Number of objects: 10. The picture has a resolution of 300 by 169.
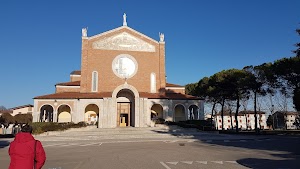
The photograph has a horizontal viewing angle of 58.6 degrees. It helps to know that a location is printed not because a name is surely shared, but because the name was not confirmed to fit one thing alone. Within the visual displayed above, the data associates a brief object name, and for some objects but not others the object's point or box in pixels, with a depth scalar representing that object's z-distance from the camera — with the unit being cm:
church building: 4081
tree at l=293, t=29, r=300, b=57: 2336
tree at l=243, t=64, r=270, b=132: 4072
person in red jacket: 470
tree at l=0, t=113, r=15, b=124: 6141
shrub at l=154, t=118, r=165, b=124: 4034
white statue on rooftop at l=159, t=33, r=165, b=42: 4848
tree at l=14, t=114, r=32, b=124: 6173
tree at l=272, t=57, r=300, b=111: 3356
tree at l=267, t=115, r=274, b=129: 8689
